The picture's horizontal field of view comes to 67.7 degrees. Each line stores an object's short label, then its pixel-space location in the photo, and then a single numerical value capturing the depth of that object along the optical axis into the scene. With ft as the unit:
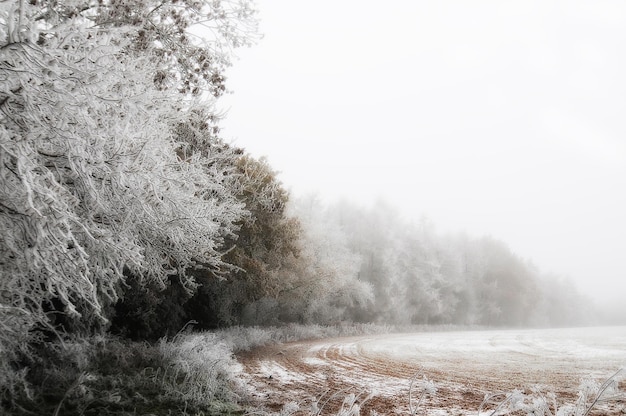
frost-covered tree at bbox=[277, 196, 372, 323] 88.78
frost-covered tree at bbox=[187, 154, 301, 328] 53.78
